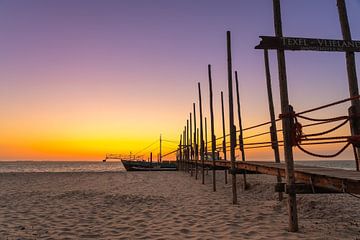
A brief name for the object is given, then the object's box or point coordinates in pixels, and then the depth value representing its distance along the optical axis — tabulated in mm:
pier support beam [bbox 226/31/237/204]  11234
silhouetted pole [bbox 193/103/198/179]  24344
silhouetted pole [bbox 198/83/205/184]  21095
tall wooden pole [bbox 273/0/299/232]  6867
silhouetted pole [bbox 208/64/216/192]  16033
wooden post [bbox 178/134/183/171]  38041
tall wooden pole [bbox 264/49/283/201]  12789
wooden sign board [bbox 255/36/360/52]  6699
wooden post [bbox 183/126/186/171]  36625
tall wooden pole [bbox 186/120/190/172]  31820
